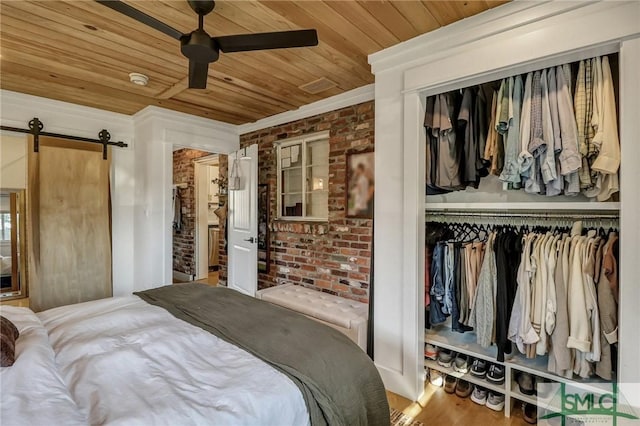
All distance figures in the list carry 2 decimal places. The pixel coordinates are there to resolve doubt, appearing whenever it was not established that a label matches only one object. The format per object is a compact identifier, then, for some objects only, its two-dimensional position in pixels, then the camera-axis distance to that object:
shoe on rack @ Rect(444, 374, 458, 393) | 2.26
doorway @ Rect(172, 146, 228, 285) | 5.55
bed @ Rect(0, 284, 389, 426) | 0.96
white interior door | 3.75
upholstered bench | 2.48
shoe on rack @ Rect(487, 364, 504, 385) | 2.07
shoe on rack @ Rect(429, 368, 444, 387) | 2.35
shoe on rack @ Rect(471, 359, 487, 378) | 2.17
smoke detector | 2.61
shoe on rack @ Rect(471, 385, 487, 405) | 2.14
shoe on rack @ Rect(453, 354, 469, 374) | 2.25
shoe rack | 1.75
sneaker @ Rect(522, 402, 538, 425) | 1.94
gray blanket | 1.20
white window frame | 3.46
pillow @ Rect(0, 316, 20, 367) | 1.07
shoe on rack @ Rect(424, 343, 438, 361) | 2.39
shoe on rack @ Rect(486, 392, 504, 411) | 2.06
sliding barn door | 3.08
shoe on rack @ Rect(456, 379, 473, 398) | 2.21
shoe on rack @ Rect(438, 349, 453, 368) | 2.32
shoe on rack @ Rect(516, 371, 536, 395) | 1.98
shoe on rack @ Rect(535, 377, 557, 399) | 1.92
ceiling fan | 1.54
